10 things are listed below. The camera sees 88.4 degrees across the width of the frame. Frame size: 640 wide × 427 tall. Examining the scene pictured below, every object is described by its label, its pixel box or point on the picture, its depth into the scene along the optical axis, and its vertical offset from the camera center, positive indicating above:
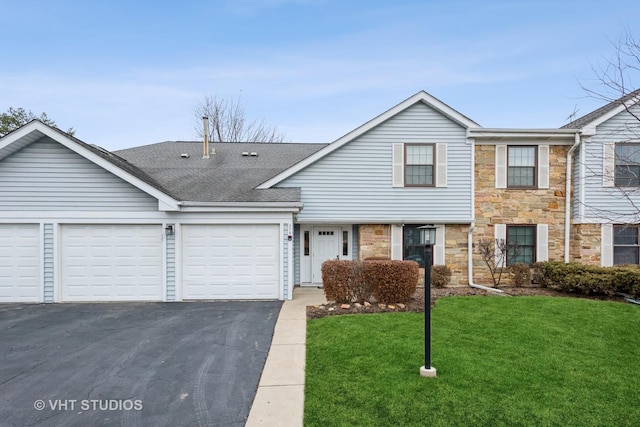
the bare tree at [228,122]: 25.00 +6.79
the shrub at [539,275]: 10.05 -2.01
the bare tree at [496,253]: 10.28 -1.37
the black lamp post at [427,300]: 4.33 -1.22
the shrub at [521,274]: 10.14 -1.97
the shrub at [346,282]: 7.93 -1.75
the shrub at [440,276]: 10.07 -2.02
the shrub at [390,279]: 7.86 -1.66
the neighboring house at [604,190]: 10.17 +0.64
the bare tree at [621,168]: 10.03 +1.33
